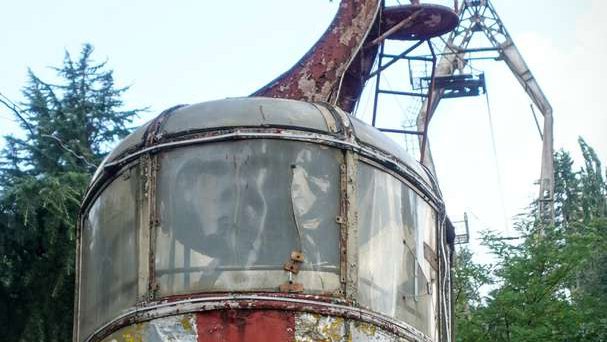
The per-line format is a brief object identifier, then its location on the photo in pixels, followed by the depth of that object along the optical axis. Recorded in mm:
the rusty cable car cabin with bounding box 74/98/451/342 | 9812
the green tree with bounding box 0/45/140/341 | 20266
